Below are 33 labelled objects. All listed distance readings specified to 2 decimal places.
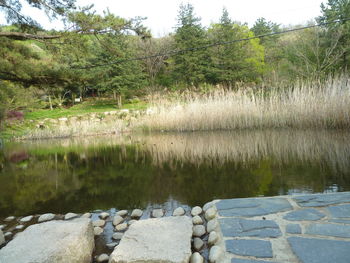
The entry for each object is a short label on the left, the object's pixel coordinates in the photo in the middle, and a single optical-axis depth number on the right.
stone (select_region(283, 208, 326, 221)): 1.20
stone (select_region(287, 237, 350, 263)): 0.88
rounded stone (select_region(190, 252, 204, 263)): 1.03
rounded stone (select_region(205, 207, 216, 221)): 1.42
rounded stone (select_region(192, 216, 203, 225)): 1.44
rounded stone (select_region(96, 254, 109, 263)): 1.17
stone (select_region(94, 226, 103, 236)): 1.47
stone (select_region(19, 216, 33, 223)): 1.74
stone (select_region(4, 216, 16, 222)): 1.80
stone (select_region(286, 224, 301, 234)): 1.09
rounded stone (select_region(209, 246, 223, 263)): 1.00
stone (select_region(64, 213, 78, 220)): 1.74
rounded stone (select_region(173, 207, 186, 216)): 1.63
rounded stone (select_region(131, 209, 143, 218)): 1.68
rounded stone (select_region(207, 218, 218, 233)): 1.29
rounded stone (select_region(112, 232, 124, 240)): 1.40
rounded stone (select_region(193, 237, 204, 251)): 1.18
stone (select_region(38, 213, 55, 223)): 1.72
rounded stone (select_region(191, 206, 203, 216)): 1.57
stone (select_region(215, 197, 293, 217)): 1.32
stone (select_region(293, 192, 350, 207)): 1.36
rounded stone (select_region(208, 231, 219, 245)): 1.17
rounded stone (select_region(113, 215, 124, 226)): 1.59
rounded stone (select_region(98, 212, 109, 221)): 1.69
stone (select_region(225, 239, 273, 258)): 0.96
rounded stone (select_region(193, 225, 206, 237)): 1.30
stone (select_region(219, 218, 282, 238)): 1.10
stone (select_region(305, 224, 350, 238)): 1.03
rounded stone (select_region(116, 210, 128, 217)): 1.71
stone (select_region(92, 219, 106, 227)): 1.57
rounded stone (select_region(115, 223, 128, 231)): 1.50
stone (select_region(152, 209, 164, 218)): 1.65
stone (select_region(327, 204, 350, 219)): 1.19
